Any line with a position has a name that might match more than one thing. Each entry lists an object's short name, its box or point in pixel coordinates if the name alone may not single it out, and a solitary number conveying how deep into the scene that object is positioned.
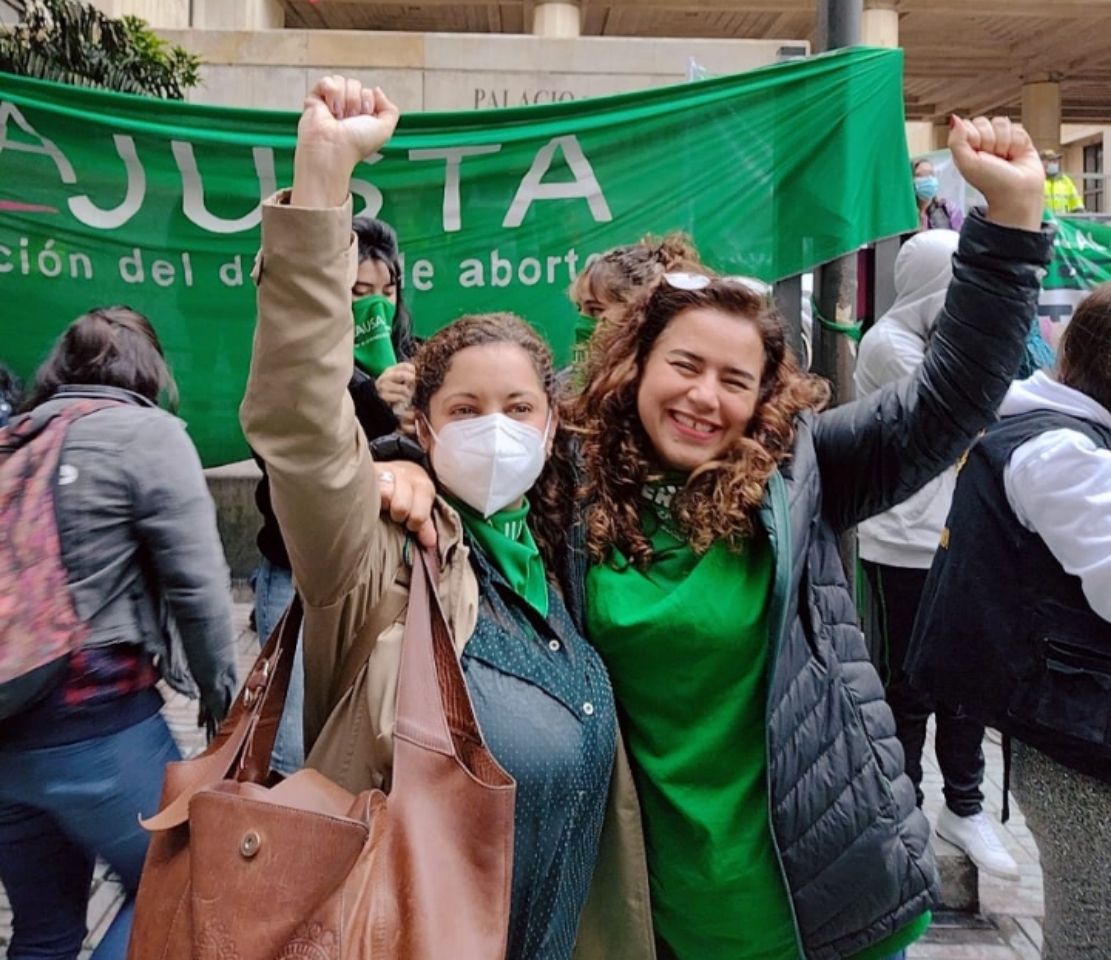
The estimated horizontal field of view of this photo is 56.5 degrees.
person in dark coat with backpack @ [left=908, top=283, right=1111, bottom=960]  1.99
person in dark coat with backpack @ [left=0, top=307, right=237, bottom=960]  2.21
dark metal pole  2.84
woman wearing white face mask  1.31
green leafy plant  4.99
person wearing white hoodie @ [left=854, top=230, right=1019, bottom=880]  3.44
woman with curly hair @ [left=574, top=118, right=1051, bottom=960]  1.61
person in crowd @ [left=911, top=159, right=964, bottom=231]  5.61
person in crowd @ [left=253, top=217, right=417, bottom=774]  2.60
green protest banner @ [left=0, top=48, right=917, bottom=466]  3.25
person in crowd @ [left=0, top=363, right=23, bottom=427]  3.01
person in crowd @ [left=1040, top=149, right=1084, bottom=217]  11.58
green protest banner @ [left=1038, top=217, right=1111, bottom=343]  6.49
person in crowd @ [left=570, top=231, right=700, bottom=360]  2.27
